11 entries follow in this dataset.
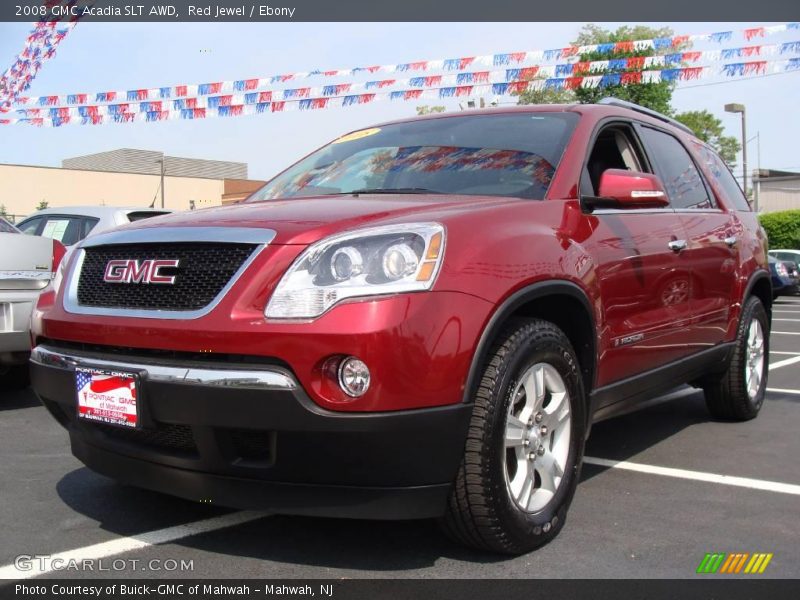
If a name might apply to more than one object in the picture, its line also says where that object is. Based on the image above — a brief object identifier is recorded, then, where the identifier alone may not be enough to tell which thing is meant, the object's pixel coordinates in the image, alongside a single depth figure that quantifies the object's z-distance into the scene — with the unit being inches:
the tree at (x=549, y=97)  1372.9
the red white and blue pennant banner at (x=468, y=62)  474.8
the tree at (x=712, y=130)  2126.0
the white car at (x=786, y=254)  907.8
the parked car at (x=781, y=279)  705.0
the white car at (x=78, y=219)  307.7
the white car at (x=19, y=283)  206.2
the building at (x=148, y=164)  2513.2
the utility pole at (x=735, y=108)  1111.6
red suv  97.7
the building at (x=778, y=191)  1892.2
